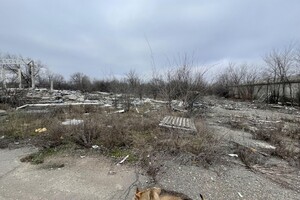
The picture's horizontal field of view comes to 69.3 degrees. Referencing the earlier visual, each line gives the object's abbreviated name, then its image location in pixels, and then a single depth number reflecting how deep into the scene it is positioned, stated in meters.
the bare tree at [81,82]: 33.36
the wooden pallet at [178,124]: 5.14
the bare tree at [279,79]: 19.63
